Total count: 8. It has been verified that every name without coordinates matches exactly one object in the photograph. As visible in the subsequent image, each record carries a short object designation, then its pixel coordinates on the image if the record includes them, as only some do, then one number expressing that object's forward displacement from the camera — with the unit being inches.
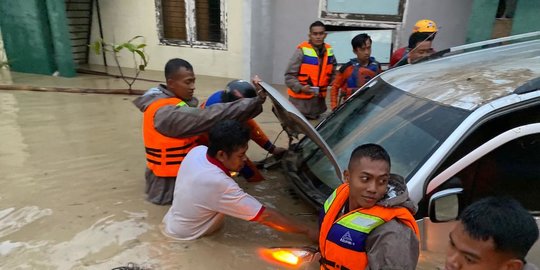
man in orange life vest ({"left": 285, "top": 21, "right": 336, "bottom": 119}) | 232.4
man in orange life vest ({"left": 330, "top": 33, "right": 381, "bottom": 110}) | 203.6
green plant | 359.9
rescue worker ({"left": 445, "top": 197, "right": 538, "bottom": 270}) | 53.1
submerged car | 93.0
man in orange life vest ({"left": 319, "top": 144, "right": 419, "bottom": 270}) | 70.8
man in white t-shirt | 109.5
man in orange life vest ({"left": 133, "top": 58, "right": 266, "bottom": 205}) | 130.6
